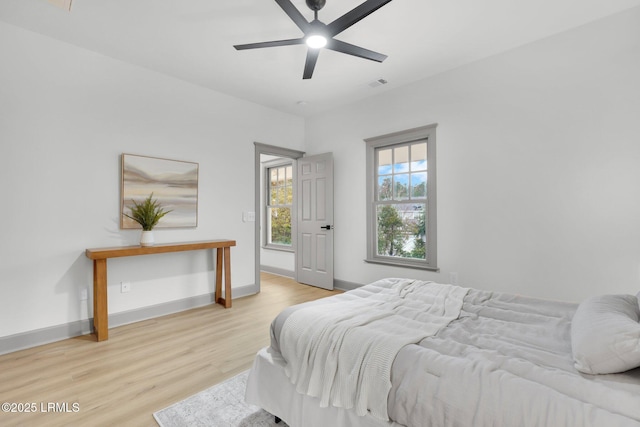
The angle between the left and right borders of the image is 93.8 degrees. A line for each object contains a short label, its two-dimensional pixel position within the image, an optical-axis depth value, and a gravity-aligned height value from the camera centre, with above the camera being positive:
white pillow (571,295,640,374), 1.04 -0.48
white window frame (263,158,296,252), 6.16 +0.37
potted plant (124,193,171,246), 3.35 -0.04
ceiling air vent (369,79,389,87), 4.01 +1.77
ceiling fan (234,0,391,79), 2.13 +1.45
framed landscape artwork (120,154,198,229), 3.43 +0.34
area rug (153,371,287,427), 1.74 -1.22
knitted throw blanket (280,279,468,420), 1.28 -0.62
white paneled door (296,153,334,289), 4.92 -0.13
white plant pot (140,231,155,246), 3.34 -0.28
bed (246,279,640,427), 0.99 -0.60
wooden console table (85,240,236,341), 2.91 -0.49
